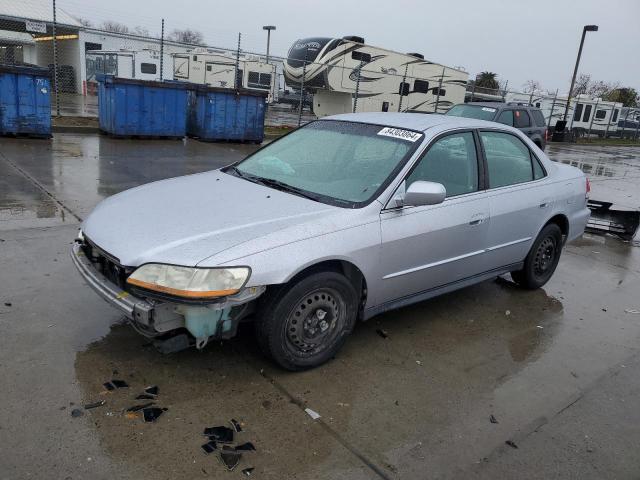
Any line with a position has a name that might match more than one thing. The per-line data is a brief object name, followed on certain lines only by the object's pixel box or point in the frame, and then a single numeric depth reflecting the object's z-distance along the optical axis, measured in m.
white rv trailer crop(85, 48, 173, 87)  29.28
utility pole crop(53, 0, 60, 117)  13.13
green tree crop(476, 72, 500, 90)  46.72
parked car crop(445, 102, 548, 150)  13.09
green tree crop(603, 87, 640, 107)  47.68
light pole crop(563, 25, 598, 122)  25.75
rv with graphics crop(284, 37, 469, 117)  20.03
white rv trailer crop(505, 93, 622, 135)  31.34
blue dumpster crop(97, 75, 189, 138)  12.38
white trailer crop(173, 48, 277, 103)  26.94
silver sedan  2.90
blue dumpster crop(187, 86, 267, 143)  13.73
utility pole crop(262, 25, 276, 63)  34.41
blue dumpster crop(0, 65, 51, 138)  10.93
